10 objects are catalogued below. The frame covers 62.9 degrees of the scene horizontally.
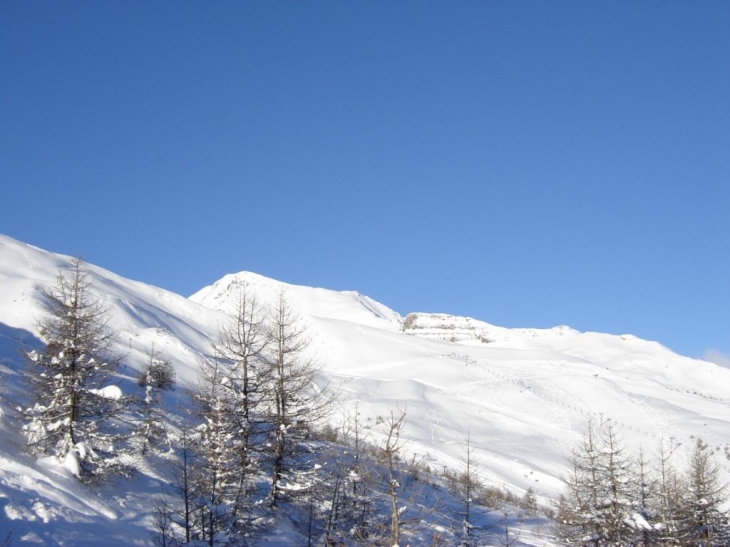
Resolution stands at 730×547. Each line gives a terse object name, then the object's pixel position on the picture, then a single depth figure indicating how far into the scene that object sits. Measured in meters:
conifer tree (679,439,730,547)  24.08
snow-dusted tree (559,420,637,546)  20.92
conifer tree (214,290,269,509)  16.94
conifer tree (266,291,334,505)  17.59
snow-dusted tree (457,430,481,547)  19.19
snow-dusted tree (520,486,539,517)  30.86
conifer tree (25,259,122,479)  15.90
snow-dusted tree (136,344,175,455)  20.06
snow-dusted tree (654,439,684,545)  22.17
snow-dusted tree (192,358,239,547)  14.47
